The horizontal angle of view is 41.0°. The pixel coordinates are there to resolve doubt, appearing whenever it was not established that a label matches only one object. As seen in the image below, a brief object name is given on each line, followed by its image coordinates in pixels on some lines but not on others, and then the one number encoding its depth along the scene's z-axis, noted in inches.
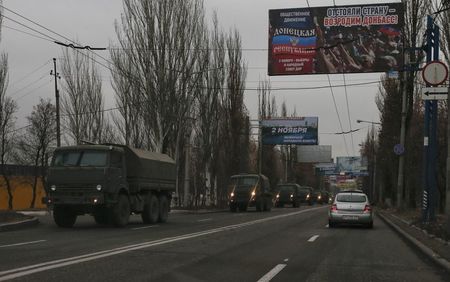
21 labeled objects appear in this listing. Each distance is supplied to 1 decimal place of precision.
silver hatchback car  901.2
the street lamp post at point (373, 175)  3081.2
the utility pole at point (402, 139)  1337.4
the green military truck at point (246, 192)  1578.5
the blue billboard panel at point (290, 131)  2471.7
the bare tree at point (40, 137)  2172.7
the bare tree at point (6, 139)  1948.8
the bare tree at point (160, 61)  1417.3
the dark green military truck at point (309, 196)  2815.0
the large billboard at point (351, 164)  4404.5
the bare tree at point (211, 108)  1642.5
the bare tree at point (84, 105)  1798.7
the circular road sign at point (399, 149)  1268.5
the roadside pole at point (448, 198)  569.6
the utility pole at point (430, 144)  868.0
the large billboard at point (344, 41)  1072.8
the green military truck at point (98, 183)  767.1
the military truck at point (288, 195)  2220.7
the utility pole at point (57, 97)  1553.9
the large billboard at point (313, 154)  3688.5
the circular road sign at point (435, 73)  713.6
